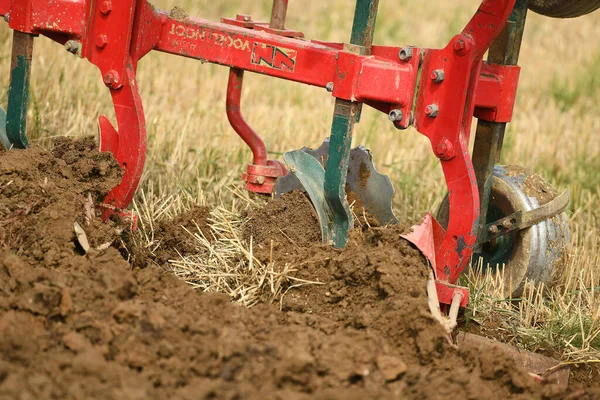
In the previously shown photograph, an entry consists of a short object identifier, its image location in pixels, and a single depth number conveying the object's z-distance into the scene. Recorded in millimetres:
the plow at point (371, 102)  6113
